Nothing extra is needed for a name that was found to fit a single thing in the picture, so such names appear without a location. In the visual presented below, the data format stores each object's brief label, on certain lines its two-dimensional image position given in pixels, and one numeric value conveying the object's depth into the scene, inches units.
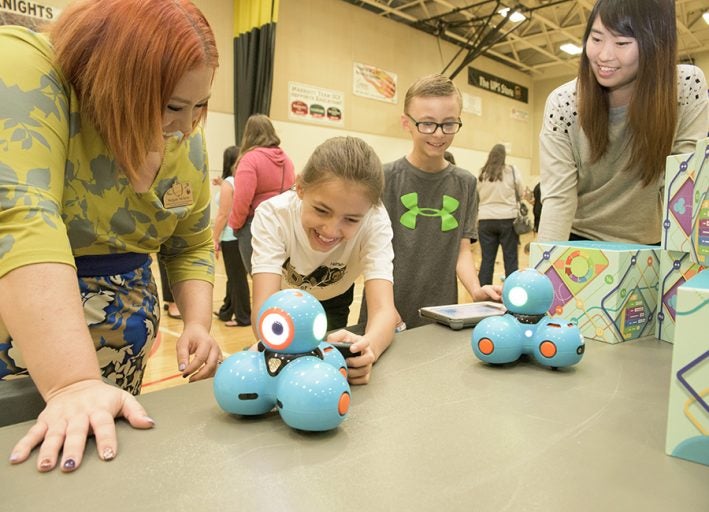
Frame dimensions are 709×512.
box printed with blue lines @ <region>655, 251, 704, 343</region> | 34.9
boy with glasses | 57.6
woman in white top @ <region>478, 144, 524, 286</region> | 144.9
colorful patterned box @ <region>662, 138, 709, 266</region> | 30.3
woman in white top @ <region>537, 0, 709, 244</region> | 39.5
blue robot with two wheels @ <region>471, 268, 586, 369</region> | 29.5
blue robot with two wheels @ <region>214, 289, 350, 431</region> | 20.9
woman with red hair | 21.1
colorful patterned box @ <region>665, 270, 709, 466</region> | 19.1
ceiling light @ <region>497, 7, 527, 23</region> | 264.4
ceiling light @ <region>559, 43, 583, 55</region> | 320.5
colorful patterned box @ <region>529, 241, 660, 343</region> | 35.5
